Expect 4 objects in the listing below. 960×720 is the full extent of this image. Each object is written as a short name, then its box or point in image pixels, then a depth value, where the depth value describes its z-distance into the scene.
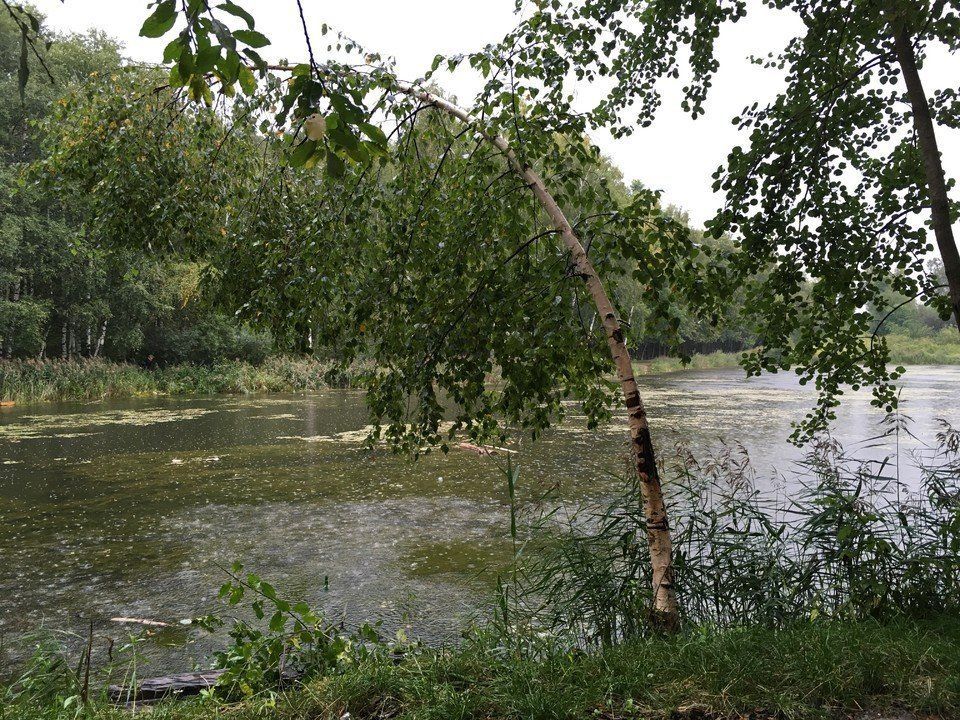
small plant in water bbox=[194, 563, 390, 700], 3.32
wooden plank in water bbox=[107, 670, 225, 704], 3.58
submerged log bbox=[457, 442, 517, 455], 12.70
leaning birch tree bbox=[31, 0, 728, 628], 3.88
